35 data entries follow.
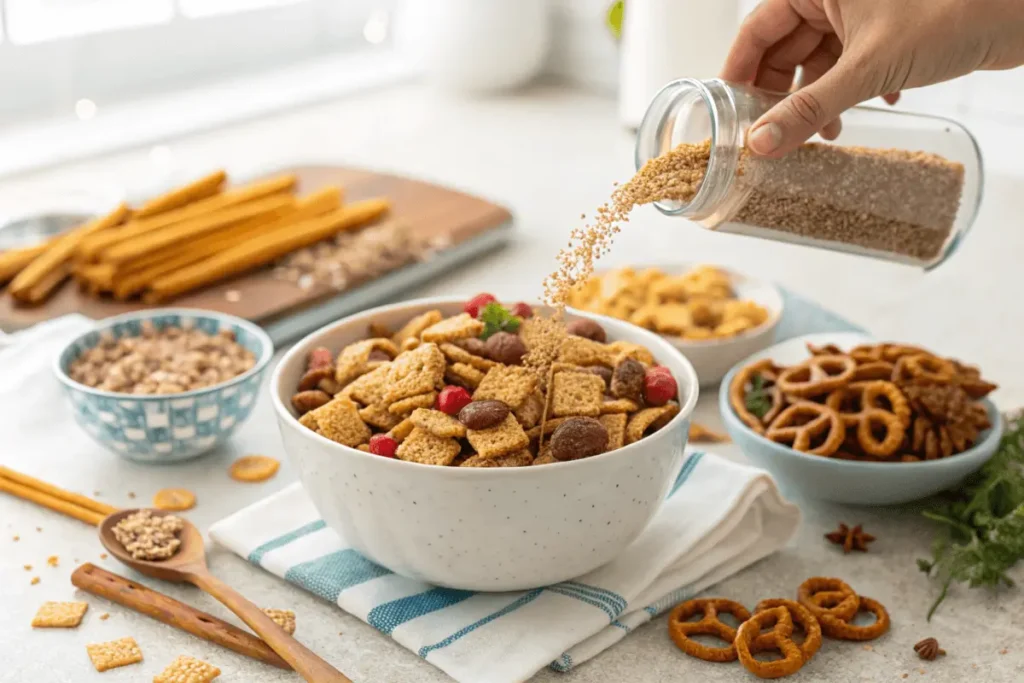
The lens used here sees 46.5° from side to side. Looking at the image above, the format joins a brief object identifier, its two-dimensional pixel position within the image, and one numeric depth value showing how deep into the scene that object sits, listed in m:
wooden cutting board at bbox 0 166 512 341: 1.62
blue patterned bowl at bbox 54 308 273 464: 1.23
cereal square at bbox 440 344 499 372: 1.08
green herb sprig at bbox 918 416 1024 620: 1.08
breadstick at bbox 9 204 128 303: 1.64
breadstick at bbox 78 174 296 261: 1.66
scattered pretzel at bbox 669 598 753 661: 0.99
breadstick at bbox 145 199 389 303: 1.65
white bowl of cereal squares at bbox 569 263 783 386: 1.43
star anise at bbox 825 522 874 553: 1.15
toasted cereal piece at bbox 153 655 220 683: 0.95
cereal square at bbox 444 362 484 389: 1.06
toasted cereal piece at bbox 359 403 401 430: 1.04
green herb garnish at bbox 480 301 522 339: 1.13
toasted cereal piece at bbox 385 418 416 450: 1.01
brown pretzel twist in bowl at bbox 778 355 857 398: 1.22
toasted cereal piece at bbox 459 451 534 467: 0.97
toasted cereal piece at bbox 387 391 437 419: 1.03
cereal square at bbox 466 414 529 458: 0.97
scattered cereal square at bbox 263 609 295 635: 1.02
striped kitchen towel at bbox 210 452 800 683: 0.98
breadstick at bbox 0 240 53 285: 1.68
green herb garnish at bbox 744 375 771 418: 1.26
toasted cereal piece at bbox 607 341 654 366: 1.12
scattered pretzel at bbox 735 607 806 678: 0.96
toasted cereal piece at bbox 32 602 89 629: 1.03
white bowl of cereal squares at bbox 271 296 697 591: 0.95
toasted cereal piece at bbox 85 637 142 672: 0.97
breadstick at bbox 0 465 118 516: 1.19
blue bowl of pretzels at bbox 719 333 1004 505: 1.14
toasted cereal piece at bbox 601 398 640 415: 1.04
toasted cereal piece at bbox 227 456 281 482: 1.28
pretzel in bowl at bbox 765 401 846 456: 1.15
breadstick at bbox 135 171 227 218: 1.78
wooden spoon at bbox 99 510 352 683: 0.94
